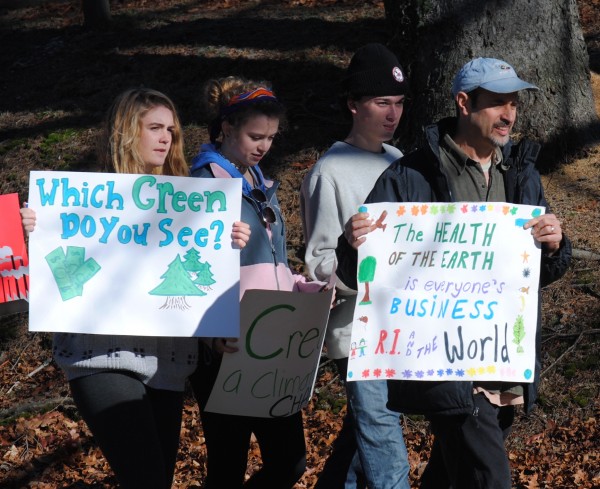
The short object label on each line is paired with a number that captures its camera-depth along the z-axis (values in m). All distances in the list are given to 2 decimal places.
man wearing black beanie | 8.70
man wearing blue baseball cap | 7.54
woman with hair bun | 8.41
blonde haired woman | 7.69
